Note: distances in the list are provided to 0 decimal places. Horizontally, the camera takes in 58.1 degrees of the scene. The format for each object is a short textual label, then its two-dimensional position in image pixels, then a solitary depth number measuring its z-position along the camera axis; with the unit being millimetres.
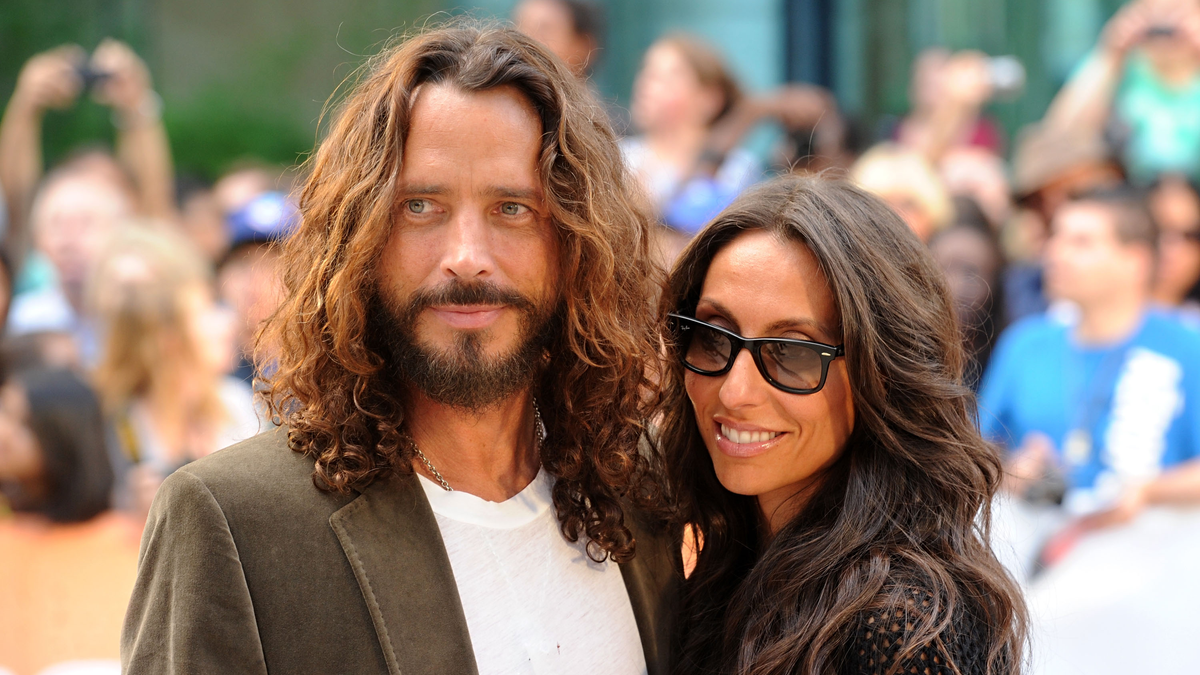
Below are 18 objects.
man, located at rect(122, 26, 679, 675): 1763
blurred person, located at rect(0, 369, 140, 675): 4156
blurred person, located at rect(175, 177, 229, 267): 6367
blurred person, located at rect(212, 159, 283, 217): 6184
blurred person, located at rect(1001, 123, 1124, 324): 5559
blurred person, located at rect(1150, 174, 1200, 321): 5453
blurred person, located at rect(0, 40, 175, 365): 5598
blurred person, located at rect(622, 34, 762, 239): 5621
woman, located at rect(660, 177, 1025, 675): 2004
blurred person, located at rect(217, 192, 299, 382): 5055
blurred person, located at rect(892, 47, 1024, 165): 6520
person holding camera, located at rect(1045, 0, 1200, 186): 5559
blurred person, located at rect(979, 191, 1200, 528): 4465
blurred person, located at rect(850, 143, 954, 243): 5422
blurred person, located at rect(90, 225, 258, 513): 4551
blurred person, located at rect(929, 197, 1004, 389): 5223
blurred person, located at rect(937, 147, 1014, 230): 6234
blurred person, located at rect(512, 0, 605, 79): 5480
